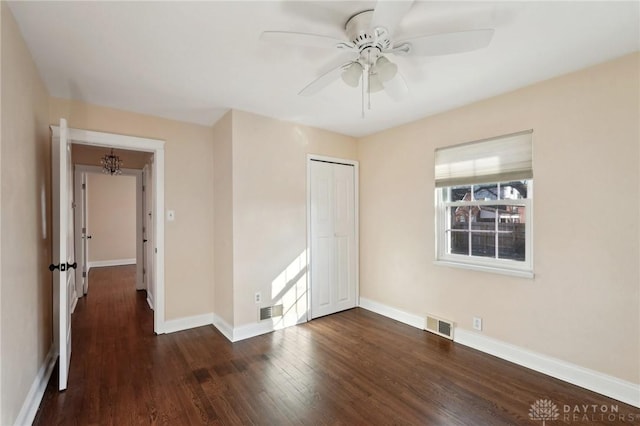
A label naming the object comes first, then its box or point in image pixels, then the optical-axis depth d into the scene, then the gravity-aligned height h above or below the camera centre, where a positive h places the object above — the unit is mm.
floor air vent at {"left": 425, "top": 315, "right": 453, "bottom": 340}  3109 -1265
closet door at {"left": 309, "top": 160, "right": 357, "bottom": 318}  3820 -359
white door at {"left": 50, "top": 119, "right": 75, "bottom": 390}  2186 -378
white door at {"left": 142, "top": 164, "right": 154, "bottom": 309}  4410 -314
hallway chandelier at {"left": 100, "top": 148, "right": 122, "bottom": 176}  4527 +790
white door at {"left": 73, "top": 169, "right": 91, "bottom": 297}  4555 -297
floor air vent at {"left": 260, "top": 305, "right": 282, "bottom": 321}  3325 -1157
